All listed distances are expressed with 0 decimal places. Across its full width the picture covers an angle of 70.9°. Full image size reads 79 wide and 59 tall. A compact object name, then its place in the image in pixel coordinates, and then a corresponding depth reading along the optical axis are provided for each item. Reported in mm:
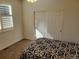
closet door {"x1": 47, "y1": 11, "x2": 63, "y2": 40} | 2930
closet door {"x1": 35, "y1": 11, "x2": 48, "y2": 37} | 3201
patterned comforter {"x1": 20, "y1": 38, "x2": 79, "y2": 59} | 1458
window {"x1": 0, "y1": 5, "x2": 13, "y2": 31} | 2684
